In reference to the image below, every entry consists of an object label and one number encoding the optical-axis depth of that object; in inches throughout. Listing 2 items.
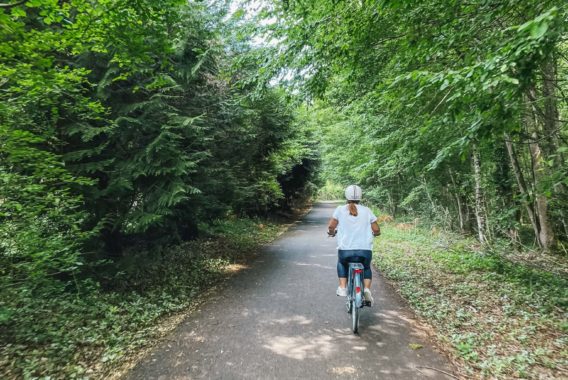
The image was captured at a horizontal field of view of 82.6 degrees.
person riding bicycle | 207.0
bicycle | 194.7
